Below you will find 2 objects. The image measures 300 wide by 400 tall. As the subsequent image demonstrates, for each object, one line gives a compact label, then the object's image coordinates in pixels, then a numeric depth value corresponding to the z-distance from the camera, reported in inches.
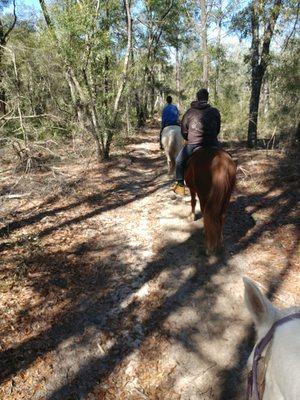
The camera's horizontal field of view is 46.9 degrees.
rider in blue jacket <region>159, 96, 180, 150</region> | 429.4
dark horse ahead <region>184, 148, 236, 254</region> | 212.2
